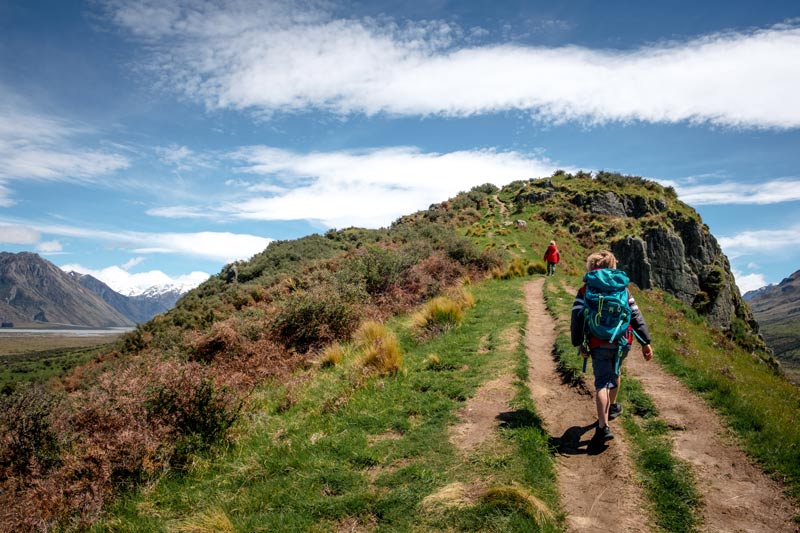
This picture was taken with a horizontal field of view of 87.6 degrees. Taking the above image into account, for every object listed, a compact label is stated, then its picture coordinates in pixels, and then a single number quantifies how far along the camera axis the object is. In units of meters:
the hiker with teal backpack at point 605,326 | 5.87
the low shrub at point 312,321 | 12.98
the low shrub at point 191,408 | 6.88
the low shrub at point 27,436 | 6.58
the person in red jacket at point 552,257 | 22.70
